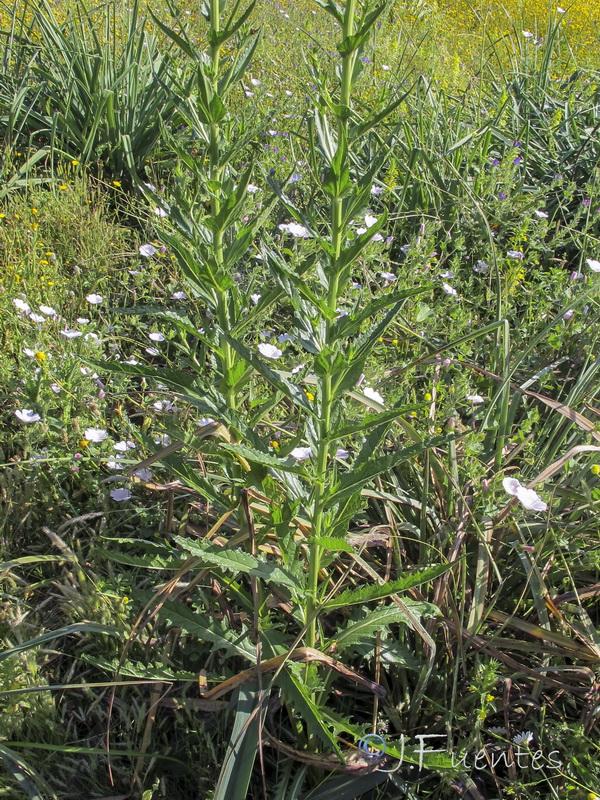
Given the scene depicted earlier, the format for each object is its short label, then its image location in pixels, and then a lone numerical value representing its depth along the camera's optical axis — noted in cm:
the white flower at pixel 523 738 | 132
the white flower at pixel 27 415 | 191
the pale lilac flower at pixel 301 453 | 161
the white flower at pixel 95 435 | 194
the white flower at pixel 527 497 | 150
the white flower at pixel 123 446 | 194
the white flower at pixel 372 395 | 175
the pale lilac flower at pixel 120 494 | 180
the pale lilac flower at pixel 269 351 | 196
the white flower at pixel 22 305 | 236
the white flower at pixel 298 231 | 234
